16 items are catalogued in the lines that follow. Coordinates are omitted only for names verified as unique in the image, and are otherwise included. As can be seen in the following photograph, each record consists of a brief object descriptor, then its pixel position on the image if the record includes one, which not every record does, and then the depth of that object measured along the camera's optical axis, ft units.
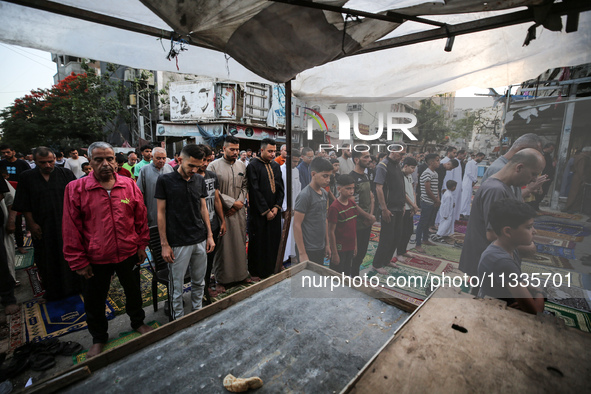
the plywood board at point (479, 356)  3.62
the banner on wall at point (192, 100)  58.08
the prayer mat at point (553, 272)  7.57
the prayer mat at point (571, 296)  8.53
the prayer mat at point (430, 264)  10.02
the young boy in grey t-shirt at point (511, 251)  7.57
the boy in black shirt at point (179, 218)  8.78
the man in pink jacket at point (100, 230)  7.65
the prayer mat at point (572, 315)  9.76
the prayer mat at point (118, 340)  8.26
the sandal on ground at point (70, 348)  8.38
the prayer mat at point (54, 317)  9.33
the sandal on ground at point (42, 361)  7.76
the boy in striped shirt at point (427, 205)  10.88
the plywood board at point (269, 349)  4.19
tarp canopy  5.22
